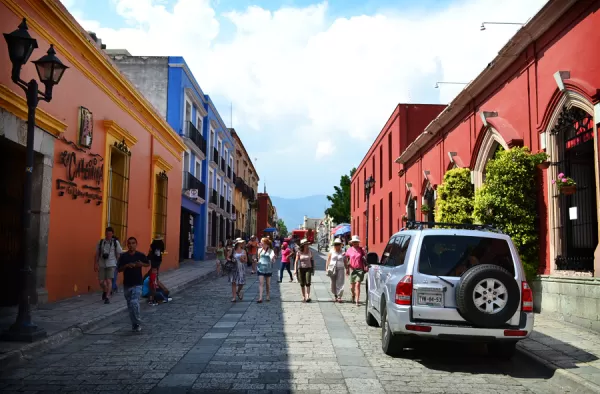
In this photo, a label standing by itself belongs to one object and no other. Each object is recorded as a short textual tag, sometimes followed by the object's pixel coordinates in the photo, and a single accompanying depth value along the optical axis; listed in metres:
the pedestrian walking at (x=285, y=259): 18.56
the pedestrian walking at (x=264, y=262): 13.02
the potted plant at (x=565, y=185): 9.30
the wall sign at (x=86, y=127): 12.43
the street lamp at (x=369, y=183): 23.97
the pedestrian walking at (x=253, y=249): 24.09
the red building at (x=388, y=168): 26.08
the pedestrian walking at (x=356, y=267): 13.20
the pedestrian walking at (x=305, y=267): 13.23
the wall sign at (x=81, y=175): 11.65
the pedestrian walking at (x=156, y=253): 12.60
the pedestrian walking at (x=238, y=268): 12.88
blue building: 25.38
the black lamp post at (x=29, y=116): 7.24
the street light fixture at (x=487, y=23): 13.00
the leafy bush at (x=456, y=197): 14.44
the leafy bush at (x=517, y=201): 10.71
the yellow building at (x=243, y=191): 47.69
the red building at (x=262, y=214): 81.14
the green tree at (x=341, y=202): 64.44
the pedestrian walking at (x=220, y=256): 21.97
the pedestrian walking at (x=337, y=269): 13.34
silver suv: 6.20
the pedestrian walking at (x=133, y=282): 8.66
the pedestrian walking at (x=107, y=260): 11.61
